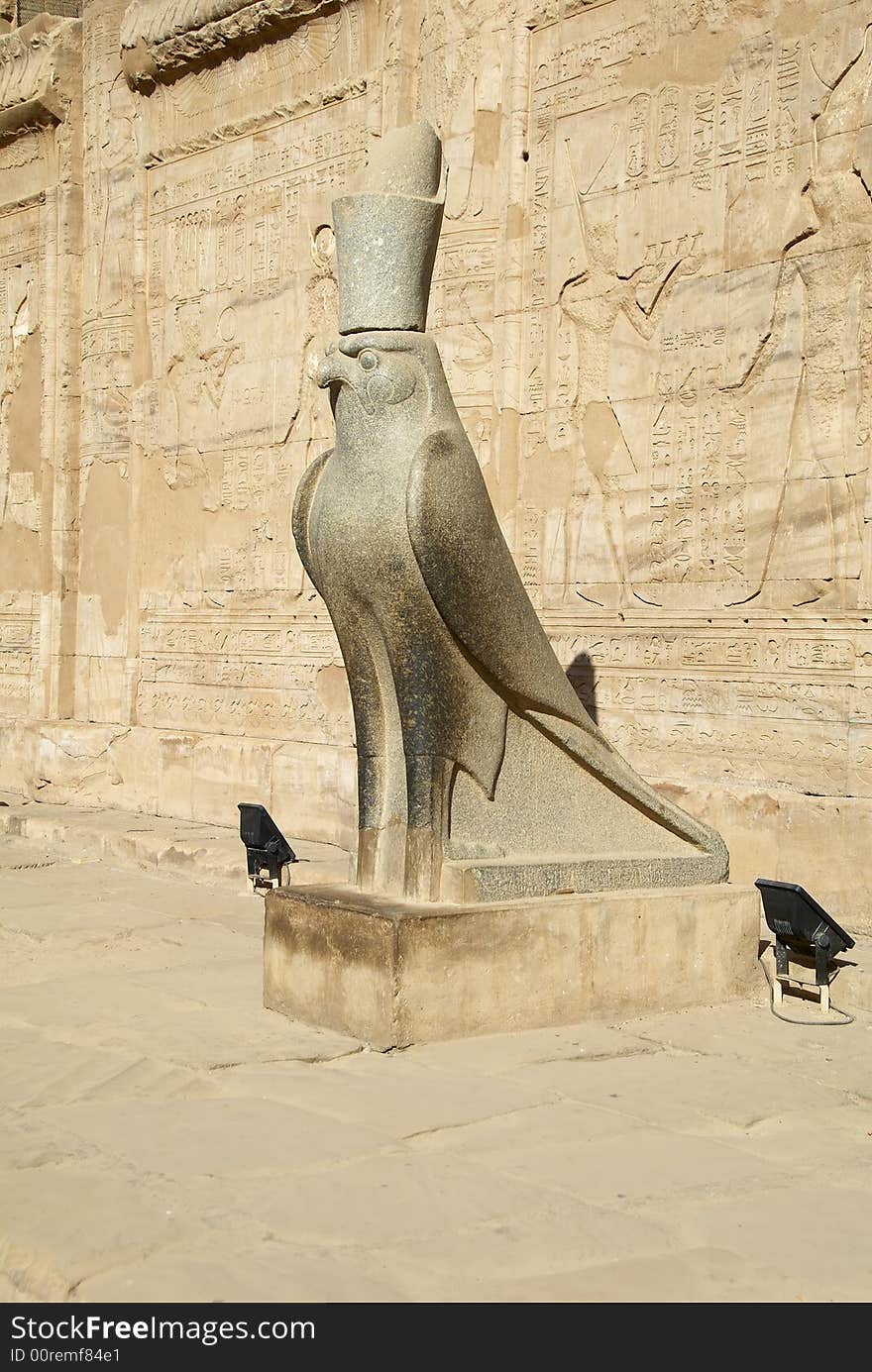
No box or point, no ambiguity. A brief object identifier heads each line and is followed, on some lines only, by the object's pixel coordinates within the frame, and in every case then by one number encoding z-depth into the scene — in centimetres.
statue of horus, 462
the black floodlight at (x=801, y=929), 493
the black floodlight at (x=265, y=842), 682
